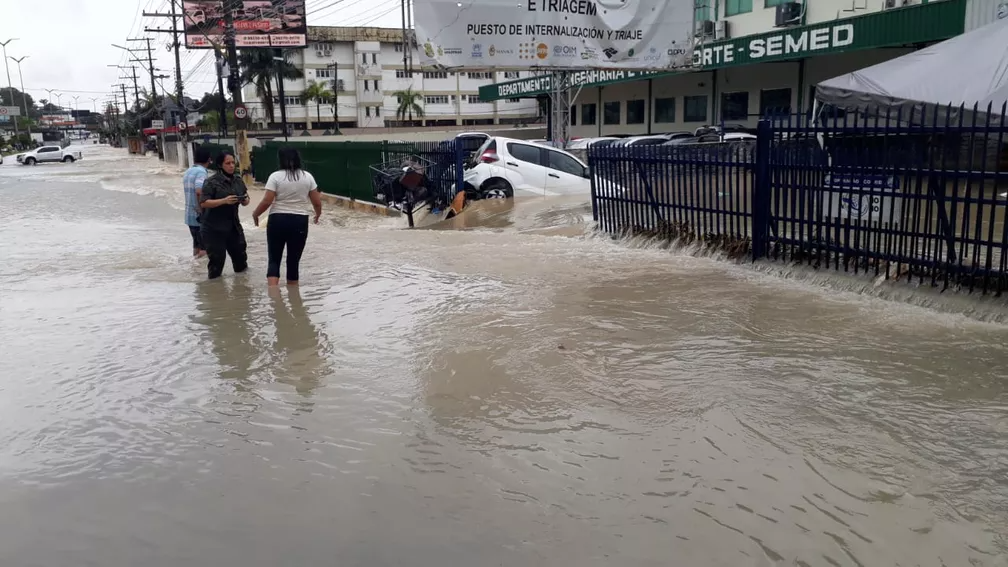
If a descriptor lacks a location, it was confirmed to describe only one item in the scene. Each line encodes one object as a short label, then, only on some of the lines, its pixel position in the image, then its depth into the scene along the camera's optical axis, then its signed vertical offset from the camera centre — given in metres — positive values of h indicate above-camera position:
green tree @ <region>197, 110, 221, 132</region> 80.00 +2.73
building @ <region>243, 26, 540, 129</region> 72.31 +5.37
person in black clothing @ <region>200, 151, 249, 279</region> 8.14 -0.71
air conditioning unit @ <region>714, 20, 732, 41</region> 27.88 +3.89
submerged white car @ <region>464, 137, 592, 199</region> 14.16 -0.51
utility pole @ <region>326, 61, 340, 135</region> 68.19 +5.22
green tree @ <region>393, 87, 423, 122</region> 70.44 +3.78
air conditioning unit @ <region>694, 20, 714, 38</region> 27.38 +3.93
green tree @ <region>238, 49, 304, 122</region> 58.09 +6.07
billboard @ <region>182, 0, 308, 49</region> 36.88 +6.10
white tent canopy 9.07 +0.70
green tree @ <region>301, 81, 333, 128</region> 67.62 +4.71
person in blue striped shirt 8.66 -0.47
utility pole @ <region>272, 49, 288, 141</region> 50.72 +5.78
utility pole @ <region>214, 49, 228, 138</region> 31.53 +3.14
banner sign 16.69 +2.51
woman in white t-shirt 7.60 -0.55
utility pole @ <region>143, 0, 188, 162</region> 45.72 +4.88
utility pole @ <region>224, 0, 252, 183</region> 26.77 +2.18
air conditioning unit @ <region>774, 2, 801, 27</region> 24.59 +3.94
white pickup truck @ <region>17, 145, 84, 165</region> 57.03 -0.25
